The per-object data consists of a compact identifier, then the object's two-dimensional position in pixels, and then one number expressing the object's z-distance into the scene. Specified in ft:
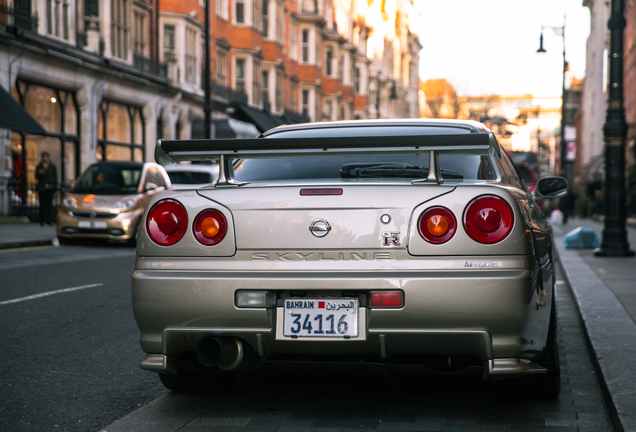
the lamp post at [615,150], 45.91
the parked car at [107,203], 51.98
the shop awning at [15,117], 65.67
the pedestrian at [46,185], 67.41
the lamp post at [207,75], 81.62
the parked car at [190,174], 60.23
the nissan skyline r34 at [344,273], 11.95
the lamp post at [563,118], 107.65
